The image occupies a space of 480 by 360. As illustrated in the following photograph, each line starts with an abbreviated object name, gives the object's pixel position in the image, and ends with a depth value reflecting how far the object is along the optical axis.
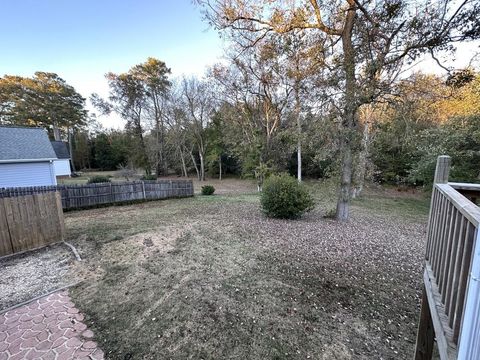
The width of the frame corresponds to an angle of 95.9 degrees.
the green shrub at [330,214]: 7.50
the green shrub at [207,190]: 14.59
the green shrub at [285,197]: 6.81
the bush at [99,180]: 13.87
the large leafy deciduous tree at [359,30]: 5.02
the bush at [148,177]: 19.28
